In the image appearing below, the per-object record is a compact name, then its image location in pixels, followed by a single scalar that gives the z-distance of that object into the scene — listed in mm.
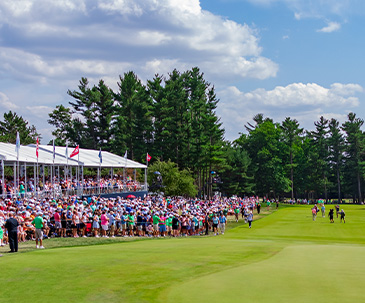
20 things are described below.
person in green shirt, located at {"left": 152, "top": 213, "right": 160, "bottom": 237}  32812
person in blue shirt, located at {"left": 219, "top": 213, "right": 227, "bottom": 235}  39031
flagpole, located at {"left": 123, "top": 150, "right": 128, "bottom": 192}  58500
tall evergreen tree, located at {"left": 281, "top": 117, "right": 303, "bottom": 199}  127000
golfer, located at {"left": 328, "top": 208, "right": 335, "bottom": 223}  51203
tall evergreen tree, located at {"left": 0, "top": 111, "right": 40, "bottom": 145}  100631
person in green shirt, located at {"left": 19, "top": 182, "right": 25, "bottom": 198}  36794
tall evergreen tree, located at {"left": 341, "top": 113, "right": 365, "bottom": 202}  121750
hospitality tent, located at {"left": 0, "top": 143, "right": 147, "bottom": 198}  41956
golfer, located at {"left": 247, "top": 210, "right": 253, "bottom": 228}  46184
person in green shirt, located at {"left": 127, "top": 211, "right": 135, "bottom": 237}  32000
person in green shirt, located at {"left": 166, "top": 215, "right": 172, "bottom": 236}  34431
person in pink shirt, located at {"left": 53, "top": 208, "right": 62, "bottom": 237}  28297
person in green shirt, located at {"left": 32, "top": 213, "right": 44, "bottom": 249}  22219
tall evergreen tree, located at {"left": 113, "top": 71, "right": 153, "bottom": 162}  94000
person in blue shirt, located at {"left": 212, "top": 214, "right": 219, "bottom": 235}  37875
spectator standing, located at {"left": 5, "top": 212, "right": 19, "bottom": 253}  20641
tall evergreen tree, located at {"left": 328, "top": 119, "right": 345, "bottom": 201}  124188
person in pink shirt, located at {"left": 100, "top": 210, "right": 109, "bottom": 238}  29864
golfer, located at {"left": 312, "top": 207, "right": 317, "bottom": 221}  54116
